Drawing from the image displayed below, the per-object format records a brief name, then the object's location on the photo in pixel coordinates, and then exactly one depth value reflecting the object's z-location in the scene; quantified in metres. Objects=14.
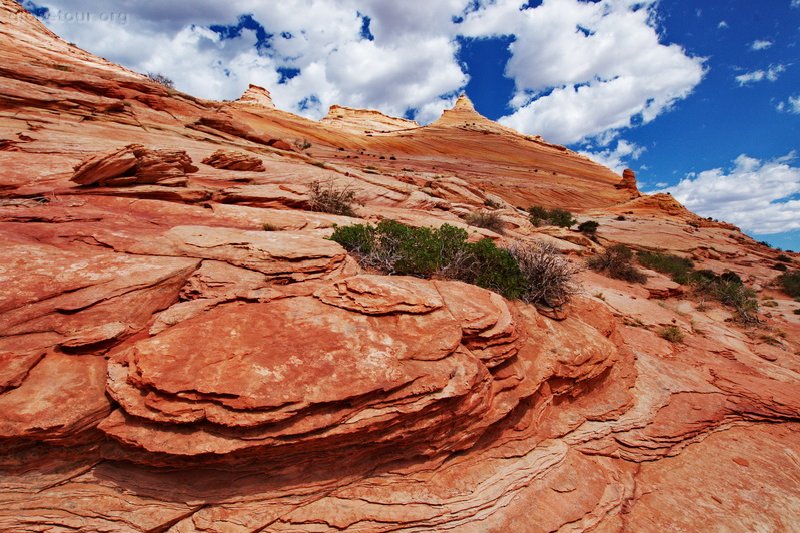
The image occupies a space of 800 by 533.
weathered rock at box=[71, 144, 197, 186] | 7.53
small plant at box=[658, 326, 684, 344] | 8.45
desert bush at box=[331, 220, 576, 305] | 6.36
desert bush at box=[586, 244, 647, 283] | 14.02
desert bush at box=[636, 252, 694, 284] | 17.25
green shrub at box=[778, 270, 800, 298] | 17.97
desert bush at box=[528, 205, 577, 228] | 25.56
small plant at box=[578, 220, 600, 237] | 24.59
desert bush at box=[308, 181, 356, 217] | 10.53
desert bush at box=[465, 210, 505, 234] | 16.05
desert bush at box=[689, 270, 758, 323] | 11.87
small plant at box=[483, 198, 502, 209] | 24.31
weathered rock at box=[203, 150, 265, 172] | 12.51
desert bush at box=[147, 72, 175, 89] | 32.01
